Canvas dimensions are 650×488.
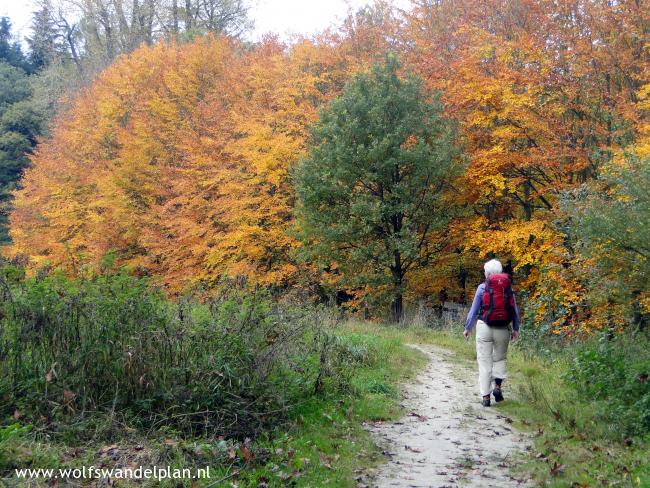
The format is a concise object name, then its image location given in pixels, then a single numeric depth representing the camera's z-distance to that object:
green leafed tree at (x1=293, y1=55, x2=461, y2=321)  23.55
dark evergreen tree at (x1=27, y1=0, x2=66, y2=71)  46.62
